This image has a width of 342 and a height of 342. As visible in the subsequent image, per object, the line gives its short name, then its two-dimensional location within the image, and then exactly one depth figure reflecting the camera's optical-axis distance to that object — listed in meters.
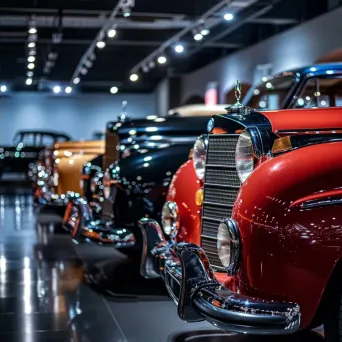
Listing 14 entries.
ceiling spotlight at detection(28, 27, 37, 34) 16.32
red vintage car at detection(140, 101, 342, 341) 3.13
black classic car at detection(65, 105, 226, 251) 6.11
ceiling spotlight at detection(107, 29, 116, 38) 15.77
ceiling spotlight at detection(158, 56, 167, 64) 19.34
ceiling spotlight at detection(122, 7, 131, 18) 13.74
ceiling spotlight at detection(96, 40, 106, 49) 17.79
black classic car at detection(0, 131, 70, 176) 20.88
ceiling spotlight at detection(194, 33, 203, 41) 14.98
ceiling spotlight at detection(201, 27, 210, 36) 15.04
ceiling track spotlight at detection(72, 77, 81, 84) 27.47
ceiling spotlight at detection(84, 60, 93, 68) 22.99
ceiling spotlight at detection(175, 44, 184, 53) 16.86
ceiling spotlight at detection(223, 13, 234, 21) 13.51
